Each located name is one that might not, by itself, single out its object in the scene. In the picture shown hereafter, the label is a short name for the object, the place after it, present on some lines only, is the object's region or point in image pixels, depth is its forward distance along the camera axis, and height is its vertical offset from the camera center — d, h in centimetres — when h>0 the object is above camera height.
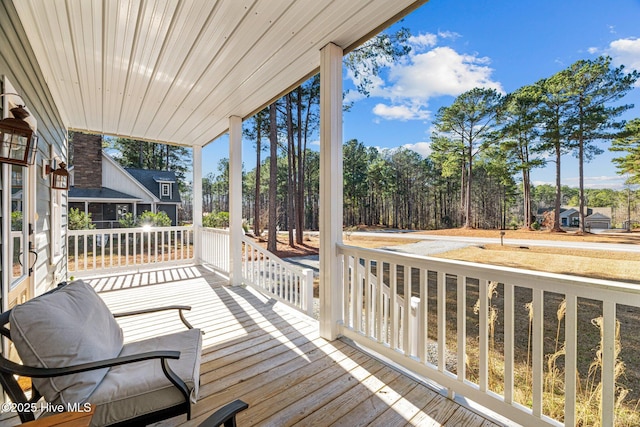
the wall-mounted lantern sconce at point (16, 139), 151 +44
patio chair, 114 -75
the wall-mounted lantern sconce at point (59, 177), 332 +48
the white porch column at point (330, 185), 248 +25
